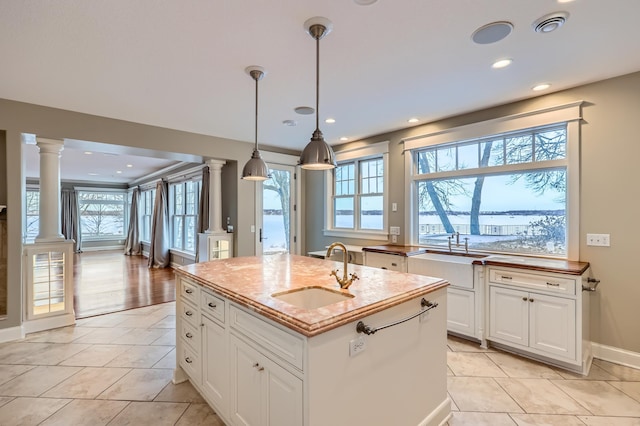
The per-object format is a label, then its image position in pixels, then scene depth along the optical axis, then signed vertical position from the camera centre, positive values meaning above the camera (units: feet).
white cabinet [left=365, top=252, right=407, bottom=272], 11.82 -1.99
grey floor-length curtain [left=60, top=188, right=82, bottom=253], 32.81 -0.33
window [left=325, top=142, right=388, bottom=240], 15.37 +1.02
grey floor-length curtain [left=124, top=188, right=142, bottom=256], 32.01 -2.04
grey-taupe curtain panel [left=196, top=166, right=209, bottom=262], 18.99 +0.57
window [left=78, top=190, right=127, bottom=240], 34.50 +0.00
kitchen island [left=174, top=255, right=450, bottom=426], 4.28 -2.28
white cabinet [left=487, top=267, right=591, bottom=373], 8.25 -3.02
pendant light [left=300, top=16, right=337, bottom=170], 6.36 +1.43
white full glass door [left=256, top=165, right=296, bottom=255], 17.31 +0.00
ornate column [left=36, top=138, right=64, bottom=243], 11.75 +0.83
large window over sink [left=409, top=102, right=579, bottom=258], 10.10 +0.78
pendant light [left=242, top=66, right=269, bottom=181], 8.49 +1.32
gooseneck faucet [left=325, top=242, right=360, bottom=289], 5.97 -1.35
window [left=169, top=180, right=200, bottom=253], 22.22 +0.00
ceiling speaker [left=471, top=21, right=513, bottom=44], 6.45 +4.01
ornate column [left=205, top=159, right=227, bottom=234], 16.29 +0.82
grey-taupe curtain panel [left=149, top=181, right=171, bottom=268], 24.36 -1.47
